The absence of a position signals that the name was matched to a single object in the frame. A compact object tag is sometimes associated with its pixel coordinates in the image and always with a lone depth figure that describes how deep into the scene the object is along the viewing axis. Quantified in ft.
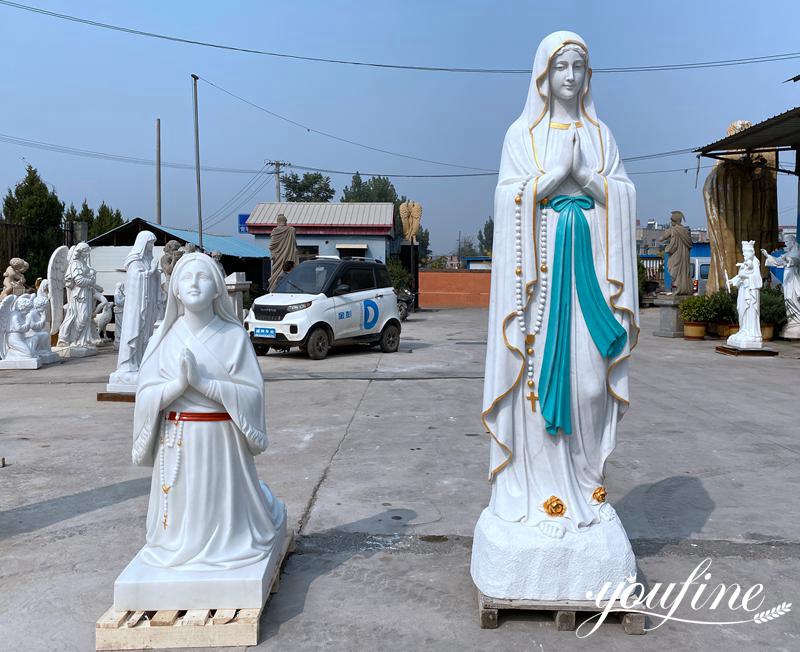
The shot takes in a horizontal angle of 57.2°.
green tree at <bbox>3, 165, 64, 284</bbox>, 83.97
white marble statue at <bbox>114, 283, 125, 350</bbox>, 52.55
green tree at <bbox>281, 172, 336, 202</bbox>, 205.57
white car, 45.09
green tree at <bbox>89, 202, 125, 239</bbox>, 101.24
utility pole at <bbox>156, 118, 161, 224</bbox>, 104.17
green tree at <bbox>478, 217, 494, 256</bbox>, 283.14
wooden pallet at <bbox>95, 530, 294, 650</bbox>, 10.91
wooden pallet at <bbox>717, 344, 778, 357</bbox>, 46.24
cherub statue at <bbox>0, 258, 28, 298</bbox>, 43.82
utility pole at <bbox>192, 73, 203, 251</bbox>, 89.09
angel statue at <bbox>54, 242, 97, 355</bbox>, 48.14
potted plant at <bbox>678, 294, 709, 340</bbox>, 56.65
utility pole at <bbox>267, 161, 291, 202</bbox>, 154.71
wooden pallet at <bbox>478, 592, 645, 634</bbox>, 11.51
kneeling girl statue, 11.51
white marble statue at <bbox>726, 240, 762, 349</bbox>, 46.73
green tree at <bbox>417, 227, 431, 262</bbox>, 219.00
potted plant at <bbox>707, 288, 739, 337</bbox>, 56.24
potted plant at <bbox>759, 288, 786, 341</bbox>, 54.70
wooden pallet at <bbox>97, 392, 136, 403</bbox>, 31.55
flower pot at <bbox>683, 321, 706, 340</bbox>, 57.11
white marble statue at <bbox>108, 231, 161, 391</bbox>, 31.94
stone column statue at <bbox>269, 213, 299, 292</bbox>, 63.57
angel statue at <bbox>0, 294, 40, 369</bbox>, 42.42
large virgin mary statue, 11.69
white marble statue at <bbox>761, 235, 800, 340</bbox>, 52.95
